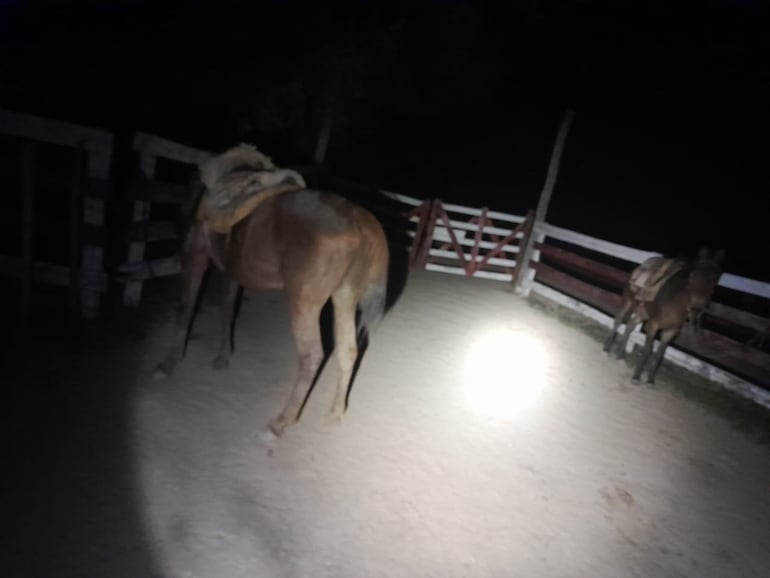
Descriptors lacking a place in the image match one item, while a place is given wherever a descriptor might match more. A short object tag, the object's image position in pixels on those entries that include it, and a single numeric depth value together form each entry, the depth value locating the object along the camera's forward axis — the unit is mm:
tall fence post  9336
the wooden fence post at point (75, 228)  4241
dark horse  5574
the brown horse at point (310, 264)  3494
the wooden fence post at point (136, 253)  5082
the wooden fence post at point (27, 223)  3955
